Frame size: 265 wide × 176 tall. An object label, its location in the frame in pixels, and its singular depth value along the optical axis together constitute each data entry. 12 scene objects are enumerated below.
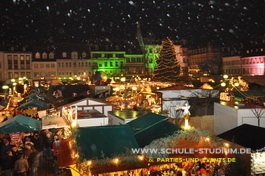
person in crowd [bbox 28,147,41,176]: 9.90
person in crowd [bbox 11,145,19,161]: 10.76
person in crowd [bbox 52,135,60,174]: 8.41
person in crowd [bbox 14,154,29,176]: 9.37
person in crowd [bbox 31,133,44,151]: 12.81
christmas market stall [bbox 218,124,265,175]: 7.74
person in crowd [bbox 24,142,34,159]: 10.86
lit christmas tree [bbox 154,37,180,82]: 41.62
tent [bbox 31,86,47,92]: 32.53
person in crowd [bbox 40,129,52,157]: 12.31
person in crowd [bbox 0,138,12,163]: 10.45
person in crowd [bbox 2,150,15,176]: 10.12
